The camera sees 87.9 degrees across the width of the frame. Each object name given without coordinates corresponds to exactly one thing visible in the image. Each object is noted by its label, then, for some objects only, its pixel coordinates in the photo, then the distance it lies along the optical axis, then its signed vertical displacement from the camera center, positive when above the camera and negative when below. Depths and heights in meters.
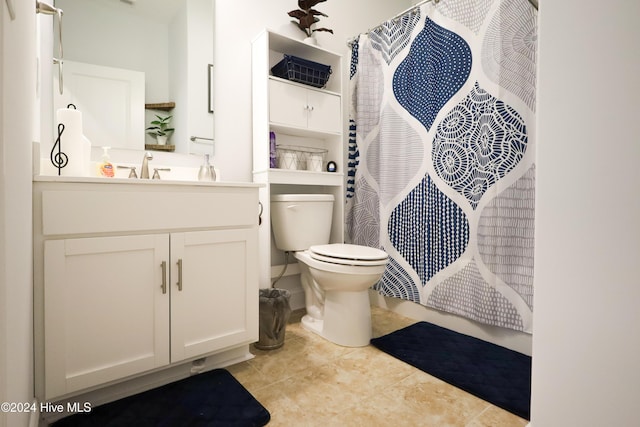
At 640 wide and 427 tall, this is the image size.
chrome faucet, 1.57 +0.18
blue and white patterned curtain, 1.55 +0.29
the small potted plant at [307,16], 2.14 +1.24
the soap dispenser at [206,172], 1.71 +0.17
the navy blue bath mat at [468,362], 1.25 -0.70
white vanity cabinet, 1.02 -0.26
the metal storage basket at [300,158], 2.04 +0.31
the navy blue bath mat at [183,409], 1.09 -0.71
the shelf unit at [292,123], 1.92 +0.51
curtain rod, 1.56 +1.17
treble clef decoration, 1.18 +0.17
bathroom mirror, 1.53 +0.69
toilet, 1.62 -0.30
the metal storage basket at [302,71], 1.97 +0.83
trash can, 1.64 -0.58
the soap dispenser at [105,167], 1.47 +0.16
